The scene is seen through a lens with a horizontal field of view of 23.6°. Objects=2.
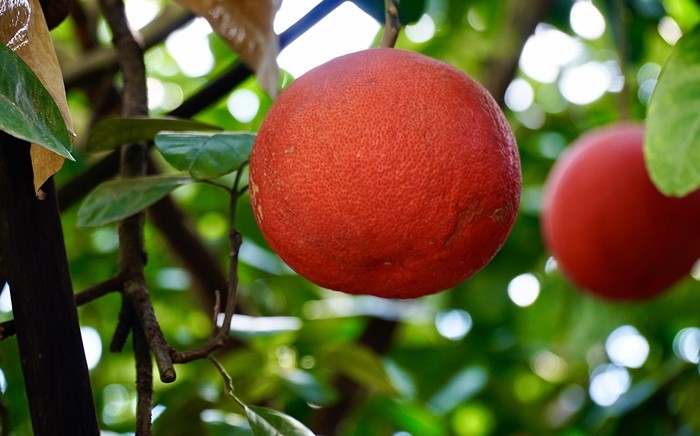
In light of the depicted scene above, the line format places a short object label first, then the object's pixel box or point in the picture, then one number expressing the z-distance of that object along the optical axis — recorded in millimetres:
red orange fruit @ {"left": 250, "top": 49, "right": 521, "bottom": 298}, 674
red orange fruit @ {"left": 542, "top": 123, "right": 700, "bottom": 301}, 1070
